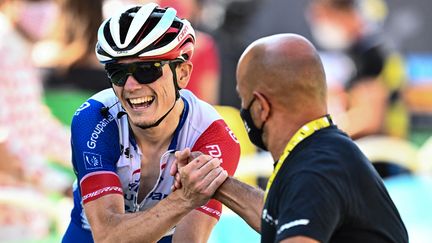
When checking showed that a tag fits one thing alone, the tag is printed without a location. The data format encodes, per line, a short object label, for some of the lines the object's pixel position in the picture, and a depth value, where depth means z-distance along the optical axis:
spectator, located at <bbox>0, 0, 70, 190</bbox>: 17.62
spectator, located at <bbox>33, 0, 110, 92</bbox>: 20.03
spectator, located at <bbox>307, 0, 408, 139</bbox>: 23.36
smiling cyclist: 10.52
